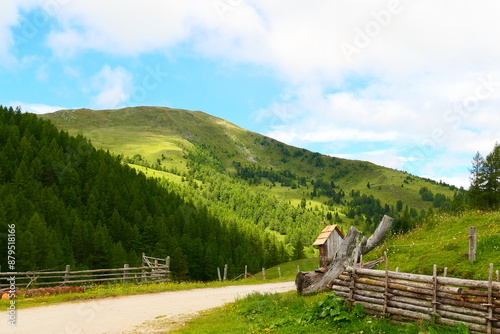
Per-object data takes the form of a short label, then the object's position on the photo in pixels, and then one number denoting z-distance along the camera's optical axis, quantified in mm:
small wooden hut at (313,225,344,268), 22531
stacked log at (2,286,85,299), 23844
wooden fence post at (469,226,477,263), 17809
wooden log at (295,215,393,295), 16969
